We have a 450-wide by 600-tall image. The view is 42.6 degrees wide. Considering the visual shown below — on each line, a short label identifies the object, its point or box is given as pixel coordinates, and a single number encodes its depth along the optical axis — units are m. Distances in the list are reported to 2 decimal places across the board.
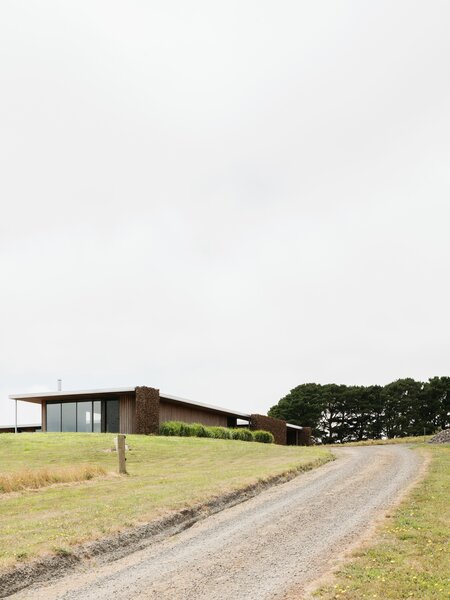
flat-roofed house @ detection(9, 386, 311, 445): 40.72
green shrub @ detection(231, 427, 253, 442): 44.78
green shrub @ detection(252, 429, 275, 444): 47.84
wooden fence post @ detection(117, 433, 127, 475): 21.17
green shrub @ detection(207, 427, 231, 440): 42.75
